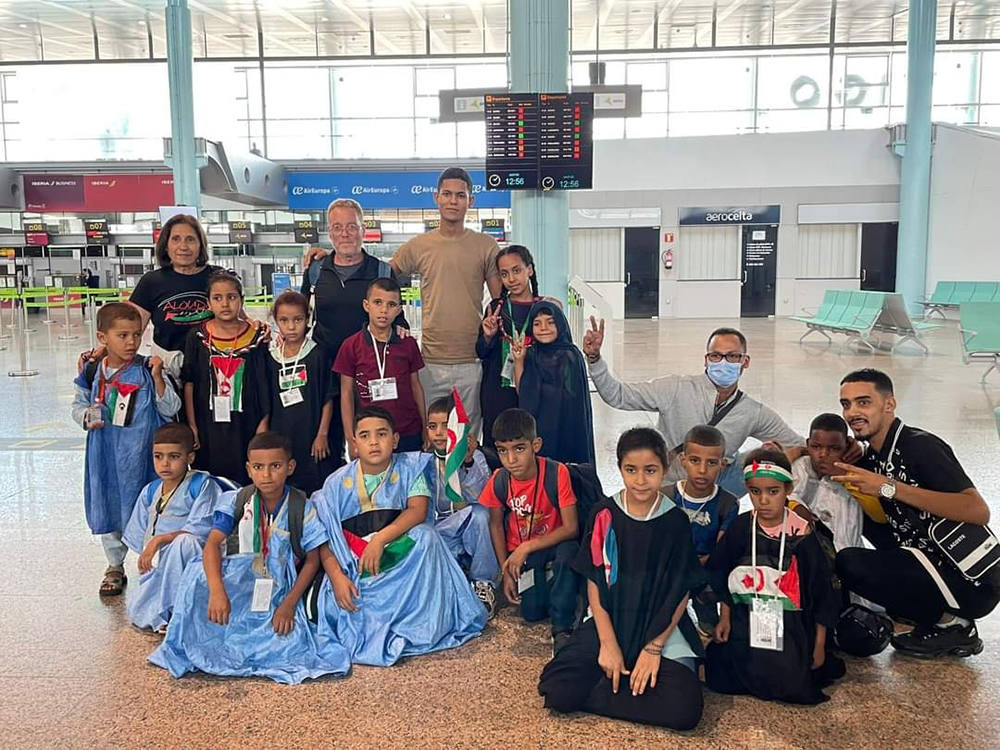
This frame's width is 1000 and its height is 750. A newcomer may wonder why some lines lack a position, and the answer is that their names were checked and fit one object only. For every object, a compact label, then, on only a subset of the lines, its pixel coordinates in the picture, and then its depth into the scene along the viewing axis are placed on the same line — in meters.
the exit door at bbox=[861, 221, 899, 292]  21.42
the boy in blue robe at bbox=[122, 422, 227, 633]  3.47
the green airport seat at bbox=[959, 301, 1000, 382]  10.64
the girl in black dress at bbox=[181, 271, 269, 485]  3.87
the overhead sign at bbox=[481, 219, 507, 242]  22.36
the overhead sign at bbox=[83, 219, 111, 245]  23.88
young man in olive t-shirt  4.44
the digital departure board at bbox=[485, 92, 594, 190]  7.01
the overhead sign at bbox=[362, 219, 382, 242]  22.34
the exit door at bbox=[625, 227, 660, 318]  22.14
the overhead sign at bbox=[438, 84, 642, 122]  8.38
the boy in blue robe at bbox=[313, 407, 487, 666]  3.30
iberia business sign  22.05
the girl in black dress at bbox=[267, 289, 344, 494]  3.90
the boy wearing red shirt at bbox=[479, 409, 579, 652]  3.43
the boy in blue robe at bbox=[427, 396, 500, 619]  3.75
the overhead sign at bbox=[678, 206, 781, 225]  21.64
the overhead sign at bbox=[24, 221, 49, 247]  24.20
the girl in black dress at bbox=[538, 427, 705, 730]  2.76
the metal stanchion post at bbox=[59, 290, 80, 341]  17.62
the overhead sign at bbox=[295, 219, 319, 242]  22.73
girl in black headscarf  4.06
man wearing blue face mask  3.89
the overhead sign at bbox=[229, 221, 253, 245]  22.58
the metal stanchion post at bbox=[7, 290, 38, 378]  11.77
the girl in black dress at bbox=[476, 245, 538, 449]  4.09
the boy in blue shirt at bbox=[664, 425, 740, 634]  3.29
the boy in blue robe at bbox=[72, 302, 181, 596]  3.81
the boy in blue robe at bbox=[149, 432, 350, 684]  3.15
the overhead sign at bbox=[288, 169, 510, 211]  21.81
